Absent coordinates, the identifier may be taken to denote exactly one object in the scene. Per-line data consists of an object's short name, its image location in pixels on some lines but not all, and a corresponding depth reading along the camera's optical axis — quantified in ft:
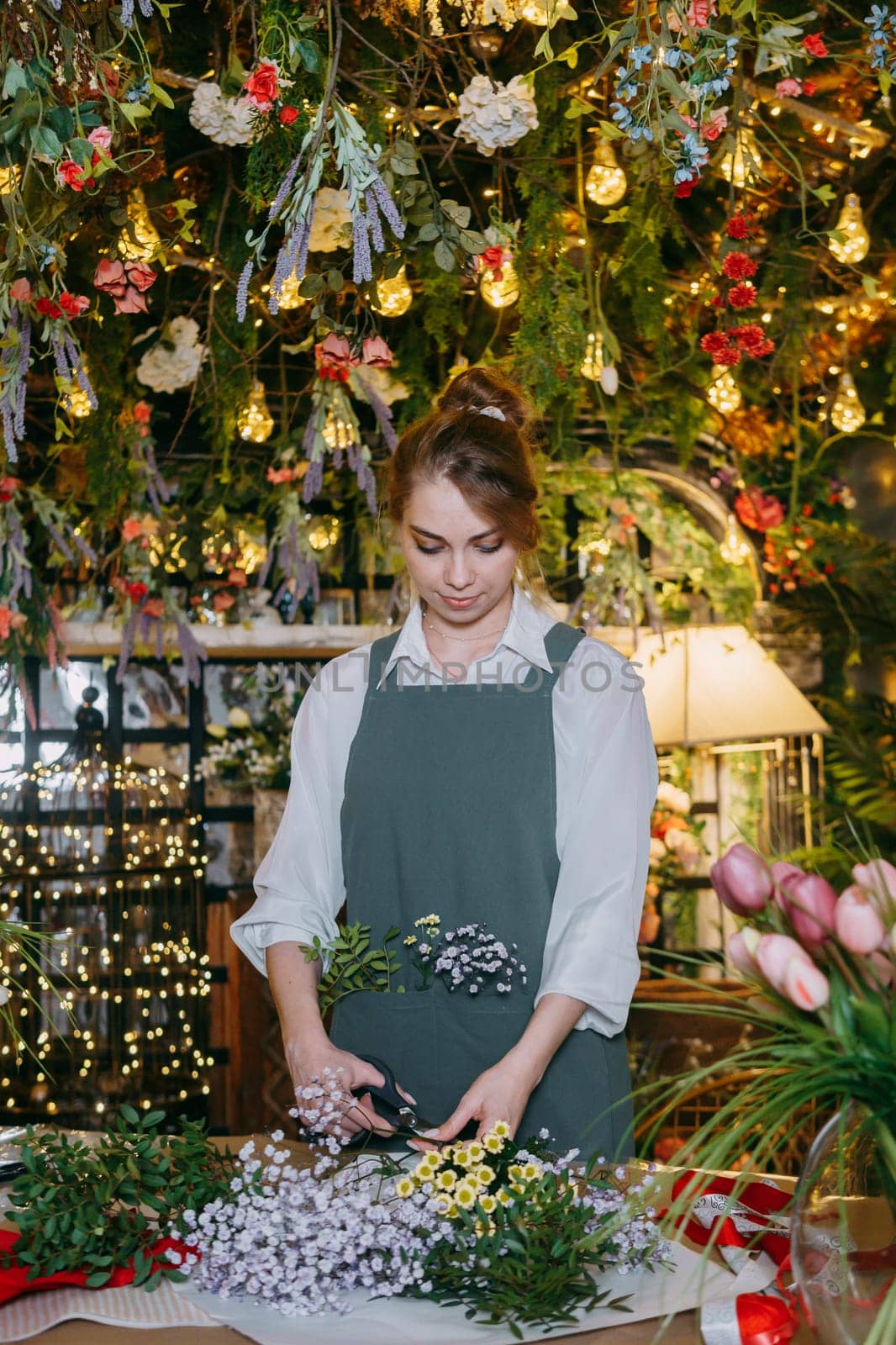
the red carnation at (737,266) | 8.44
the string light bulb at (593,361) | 9.33
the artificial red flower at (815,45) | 7.32
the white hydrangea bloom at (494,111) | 7.30
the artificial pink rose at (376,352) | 7.77
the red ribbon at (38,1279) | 3.68
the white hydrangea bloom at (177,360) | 10.16
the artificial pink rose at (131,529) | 11.99
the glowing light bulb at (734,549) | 14.56
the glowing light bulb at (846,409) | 11.55
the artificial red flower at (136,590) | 12.13
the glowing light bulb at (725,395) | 10.75
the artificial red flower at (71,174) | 5.77
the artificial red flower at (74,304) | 6.79
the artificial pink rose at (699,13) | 5.65
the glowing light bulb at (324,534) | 13.12
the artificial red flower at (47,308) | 6.81
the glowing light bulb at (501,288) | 8.95
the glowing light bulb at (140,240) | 7.43
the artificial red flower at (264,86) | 6.02
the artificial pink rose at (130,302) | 7.61
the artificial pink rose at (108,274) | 7.41
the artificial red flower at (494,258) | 7.94
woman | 5.72
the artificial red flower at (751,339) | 8.97
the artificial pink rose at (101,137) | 5.82
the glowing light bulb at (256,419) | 10.71
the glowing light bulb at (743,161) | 7.48
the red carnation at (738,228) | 8.37
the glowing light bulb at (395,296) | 8.05
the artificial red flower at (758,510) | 14.70
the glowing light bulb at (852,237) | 9.11
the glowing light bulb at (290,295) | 8.57
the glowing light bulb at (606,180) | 9.01
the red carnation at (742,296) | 8.66
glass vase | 2.89
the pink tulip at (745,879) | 3.07
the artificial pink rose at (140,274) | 7.35
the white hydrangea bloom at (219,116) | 7.45
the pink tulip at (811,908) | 2.92
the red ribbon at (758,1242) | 3.33
